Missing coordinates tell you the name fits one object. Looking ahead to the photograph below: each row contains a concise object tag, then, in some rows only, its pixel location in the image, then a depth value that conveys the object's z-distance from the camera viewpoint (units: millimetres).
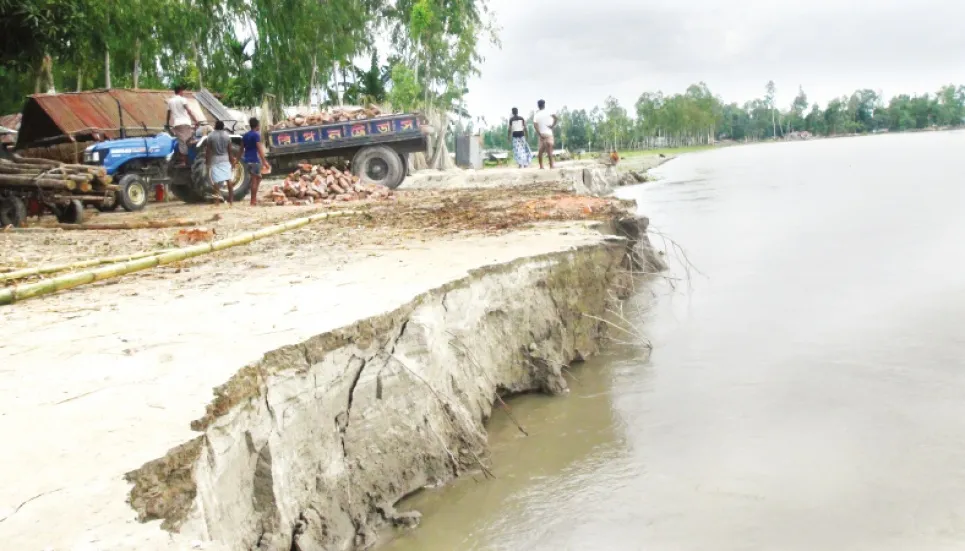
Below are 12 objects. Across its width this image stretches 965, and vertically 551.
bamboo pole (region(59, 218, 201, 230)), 8844
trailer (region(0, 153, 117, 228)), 9305
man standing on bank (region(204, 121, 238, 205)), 11492
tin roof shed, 11875
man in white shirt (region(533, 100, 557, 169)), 16281
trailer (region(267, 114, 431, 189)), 13883
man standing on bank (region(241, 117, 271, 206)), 11852
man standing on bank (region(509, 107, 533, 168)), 18094
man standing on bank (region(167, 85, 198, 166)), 11766
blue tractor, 11172
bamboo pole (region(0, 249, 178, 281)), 5715
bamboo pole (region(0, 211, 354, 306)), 5090
